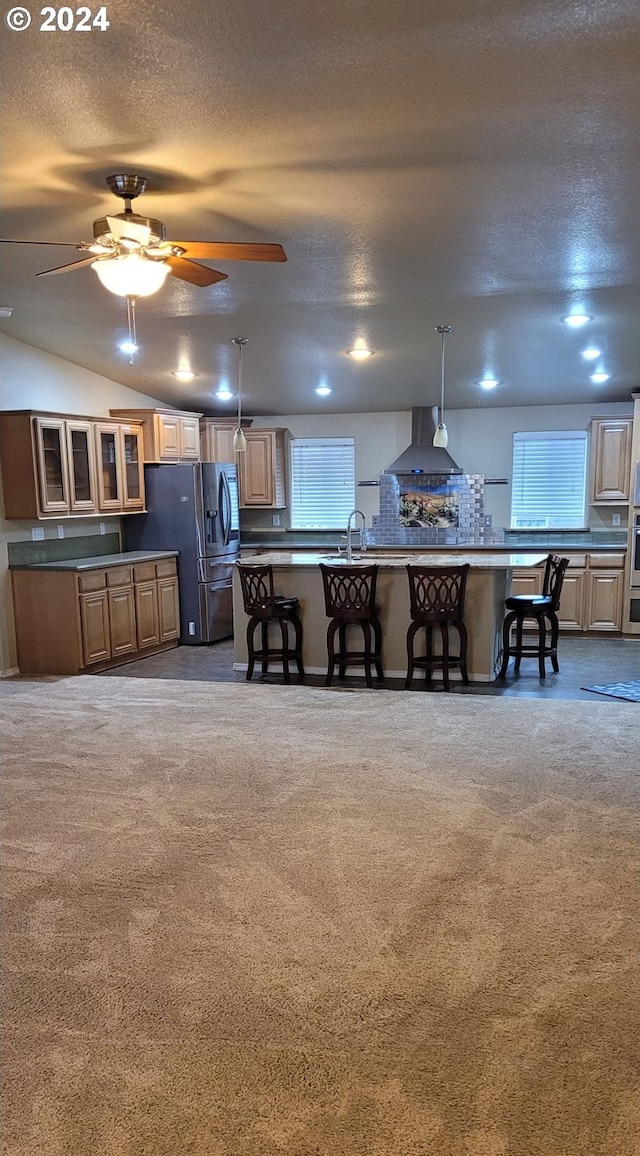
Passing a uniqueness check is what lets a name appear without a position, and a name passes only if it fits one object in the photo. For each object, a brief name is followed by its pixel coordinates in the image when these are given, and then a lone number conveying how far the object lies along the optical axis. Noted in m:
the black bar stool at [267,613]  5.62
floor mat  5.07
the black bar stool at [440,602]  5.25
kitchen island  5.55
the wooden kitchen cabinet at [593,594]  7.01
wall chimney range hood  7.59
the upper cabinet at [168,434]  7.11
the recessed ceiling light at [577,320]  5.10
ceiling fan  2.73
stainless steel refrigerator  7.04
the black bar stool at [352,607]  5.38
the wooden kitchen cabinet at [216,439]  7.94
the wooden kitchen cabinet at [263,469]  8.06
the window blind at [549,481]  7.54
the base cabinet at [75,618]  5.83
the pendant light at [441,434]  5.34
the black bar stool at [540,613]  5.57
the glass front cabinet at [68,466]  5.67
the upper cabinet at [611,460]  7.00
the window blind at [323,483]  8.20
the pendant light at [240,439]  5.78
